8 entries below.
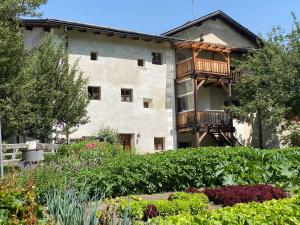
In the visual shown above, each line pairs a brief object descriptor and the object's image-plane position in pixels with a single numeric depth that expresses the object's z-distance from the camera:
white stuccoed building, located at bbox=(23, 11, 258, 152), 26.00
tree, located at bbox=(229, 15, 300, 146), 28.42
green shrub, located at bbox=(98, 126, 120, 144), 22.97
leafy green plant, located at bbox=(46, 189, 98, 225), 4.43
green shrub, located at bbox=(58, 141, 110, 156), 17.60
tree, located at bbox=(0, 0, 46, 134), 15.71
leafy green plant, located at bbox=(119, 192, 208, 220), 9.43
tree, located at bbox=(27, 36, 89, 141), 21.20
